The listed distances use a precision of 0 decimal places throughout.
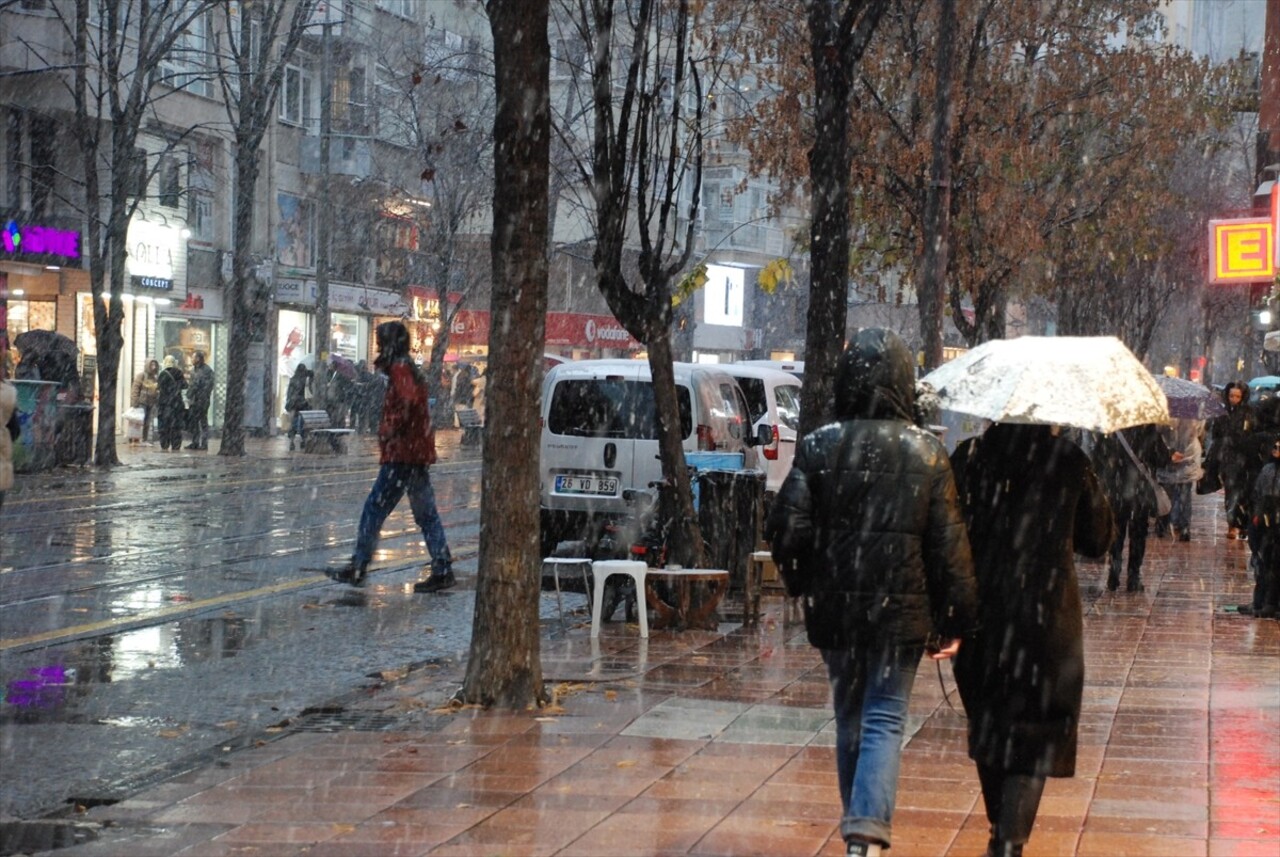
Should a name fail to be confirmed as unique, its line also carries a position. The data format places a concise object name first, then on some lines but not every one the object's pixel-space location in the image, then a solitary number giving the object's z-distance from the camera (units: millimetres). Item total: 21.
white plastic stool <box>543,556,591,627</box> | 12484
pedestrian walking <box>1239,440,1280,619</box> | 13031
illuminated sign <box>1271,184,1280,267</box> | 26594
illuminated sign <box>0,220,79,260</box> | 33062
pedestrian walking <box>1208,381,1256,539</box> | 14641
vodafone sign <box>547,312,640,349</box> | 57562
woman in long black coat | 5602
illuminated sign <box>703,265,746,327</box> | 67625
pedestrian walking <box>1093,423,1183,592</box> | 13539
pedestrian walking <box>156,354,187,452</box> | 34781
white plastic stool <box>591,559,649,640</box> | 11586
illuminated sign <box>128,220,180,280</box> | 38094
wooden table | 12008
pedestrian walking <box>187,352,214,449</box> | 35125
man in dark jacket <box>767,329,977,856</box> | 5398
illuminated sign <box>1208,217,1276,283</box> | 28656
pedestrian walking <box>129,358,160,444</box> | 36344
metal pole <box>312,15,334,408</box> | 39156
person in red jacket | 14203
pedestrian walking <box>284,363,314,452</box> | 39906
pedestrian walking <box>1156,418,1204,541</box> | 20078
